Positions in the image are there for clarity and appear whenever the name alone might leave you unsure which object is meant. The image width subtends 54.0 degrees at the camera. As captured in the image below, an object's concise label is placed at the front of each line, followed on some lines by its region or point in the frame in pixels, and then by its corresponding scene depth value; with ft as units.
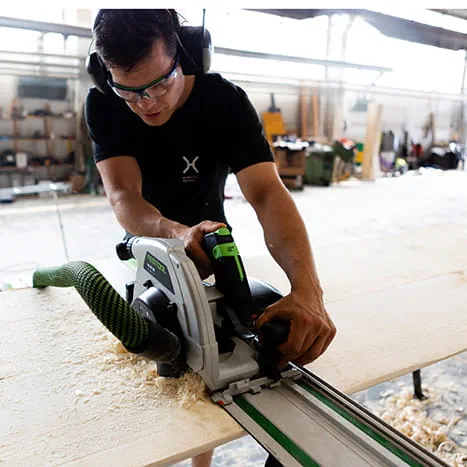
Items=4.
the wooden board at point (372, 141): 27.86
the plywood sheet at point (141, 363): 2.64
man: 3.35
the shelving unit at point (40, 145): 22.57
